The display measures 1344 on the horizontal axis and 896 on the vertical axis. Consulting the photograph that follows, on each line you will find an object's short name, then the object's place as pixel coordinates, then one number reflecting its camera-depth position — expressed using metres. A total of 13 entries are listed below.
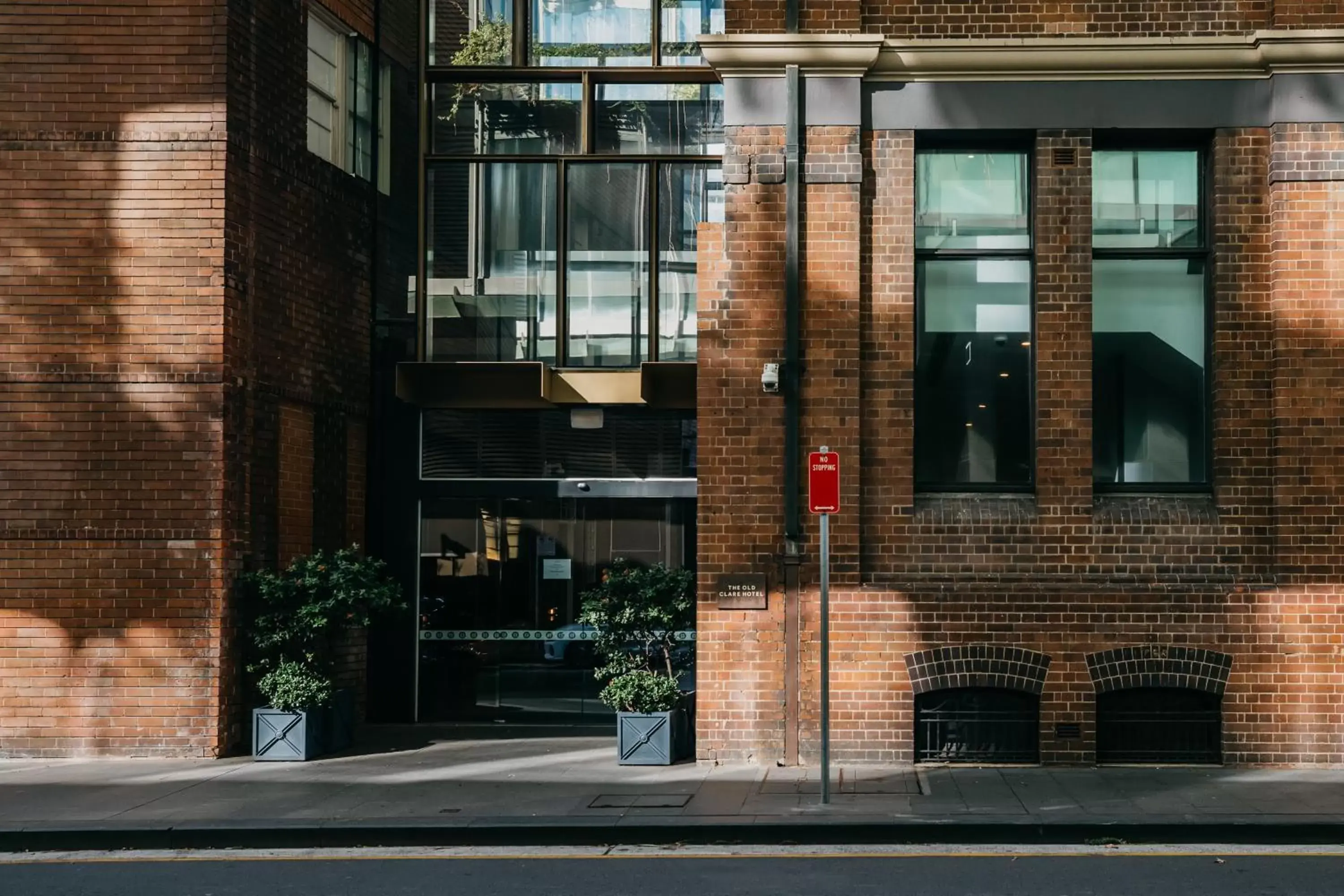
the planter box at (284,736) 14.50
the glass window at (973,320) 14.15
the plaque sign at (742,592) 13.83
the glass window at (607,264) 16.95
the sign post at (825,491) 11.73
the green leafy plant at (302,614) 14.51
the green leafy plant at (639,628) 14.35
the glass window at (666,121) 17.12
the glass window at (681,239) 16.92
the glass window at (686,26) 17.16
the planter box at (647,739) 14.15
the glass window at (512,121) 17.20
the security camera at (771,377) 13.64
